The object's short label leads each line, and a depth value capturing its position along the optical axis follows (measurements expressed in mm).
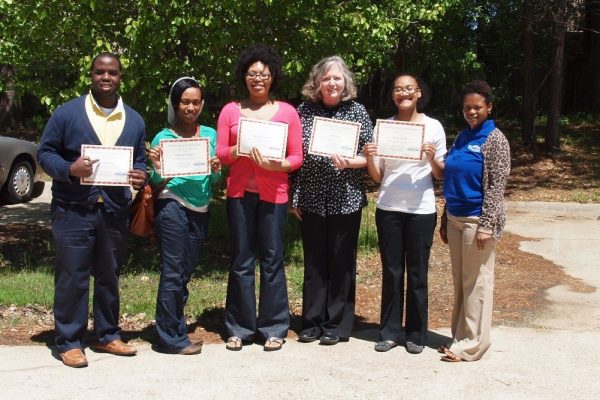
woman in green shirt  5434
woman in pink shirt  5473
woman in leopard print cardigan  5215
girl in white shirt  5516
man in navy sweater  5129
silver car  13008
